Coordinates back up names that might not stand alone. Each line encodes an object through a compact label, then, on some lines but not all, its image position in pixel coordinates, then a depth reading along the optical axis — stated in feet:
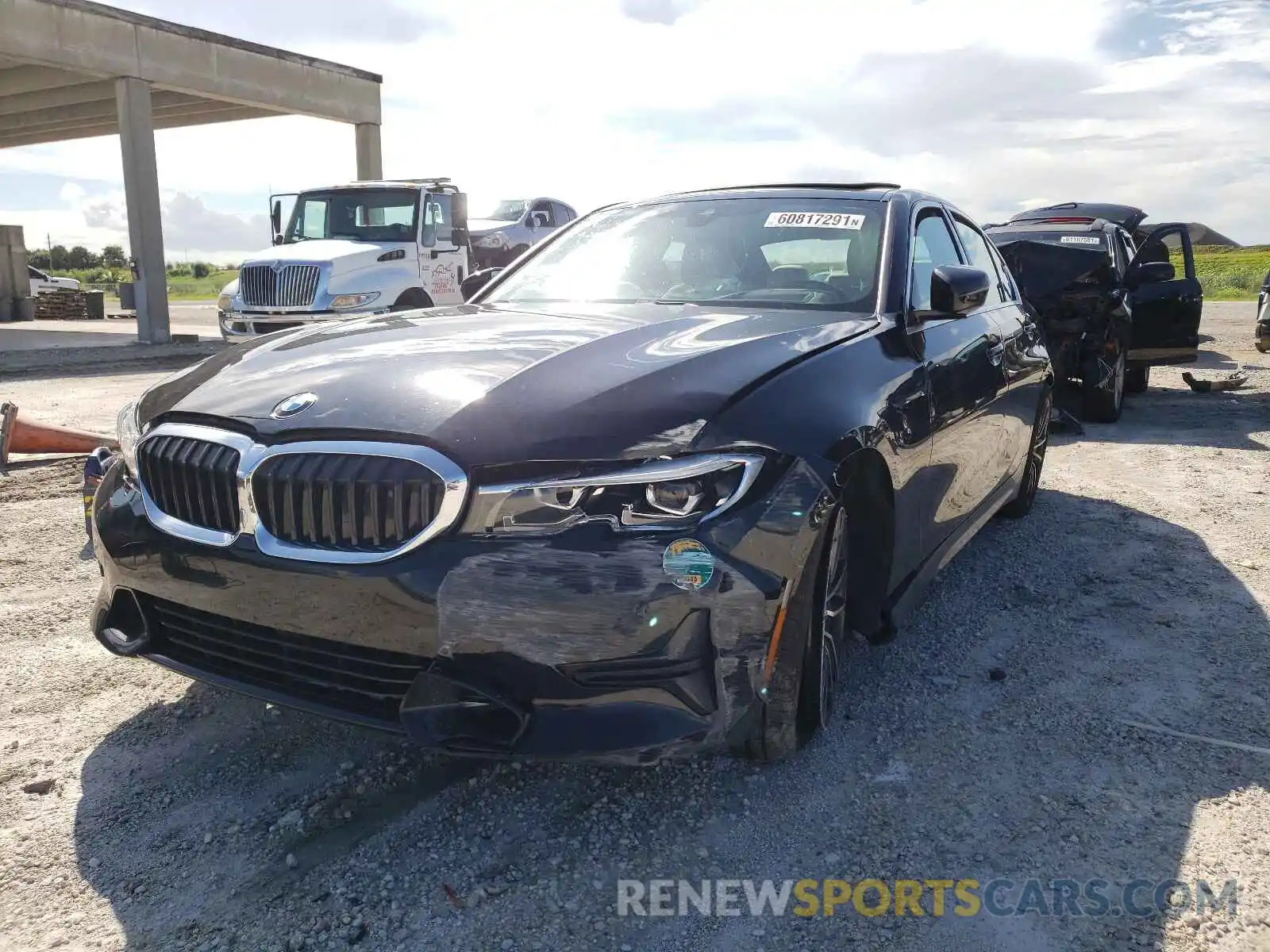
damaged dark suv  25.14
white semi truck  38.27
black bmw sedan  6.72
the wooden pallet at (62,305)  84.69
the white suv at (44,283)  86.53
